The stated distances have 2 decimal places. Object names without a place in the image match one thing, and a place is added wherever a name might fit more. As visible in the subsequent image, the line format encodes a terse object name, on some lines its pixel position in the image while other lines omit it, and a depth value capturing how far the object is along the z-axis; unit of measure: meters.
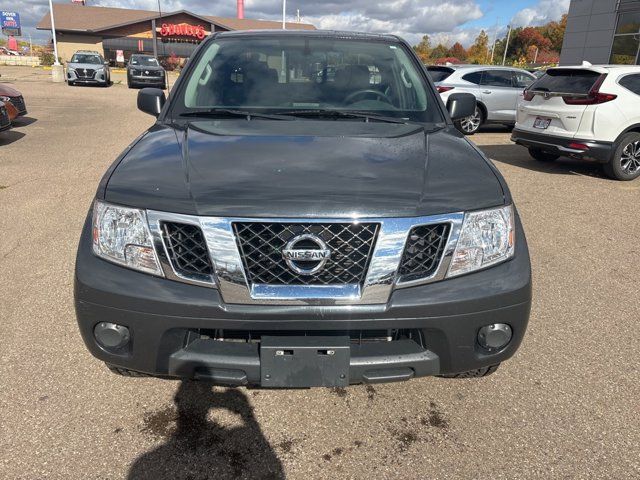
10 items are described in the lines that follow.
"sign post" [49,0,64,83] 27.41
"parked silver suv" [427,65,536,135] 11.73
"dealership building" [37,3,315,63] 45.31
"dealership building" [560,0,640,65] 20.31
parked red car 10.04
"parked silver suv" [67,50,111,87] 24.53
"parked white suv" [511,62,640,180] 7.40
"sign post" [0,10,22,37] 67.26
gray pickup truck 1.91
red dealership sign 45.30
